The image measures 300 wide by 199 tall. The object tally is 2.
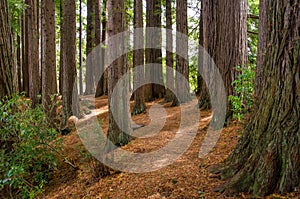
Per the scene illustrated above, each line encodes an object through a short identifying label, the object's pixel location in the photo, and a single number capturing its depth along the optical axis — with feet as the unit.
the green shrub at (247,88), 13.87
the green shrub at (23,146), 14.76
